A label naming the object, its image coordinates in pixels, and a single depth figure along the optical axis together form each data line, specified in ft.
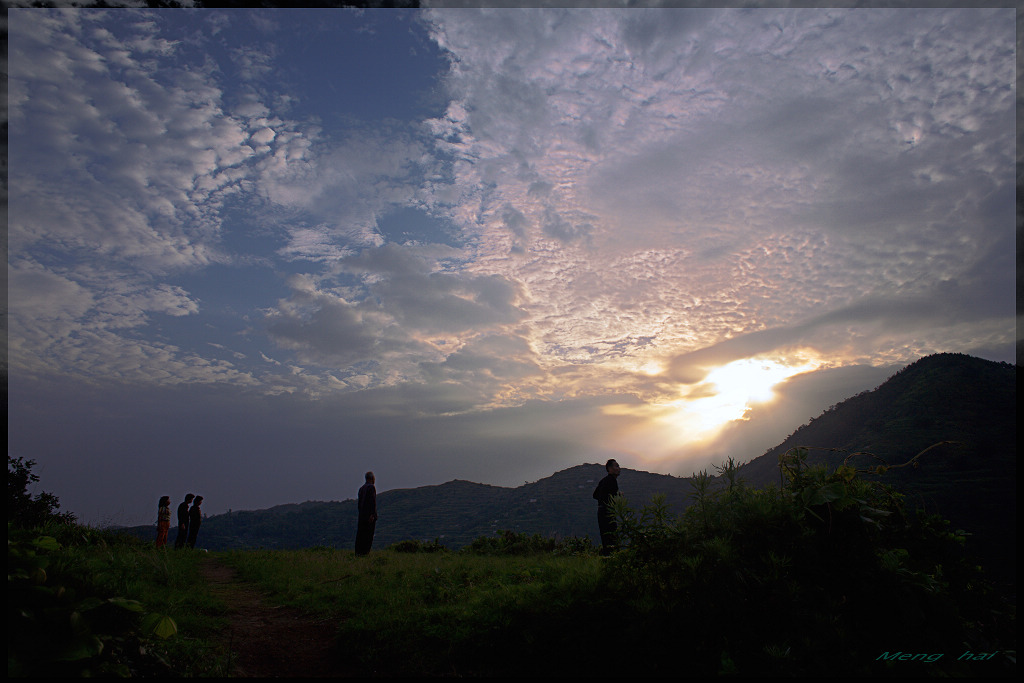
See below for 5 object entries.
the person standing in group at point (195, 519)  61.05
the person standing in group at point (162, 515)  54.24
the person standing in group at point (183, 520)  60.54
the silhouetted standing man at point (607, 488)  41.68
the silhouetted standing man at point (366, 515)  50.29
